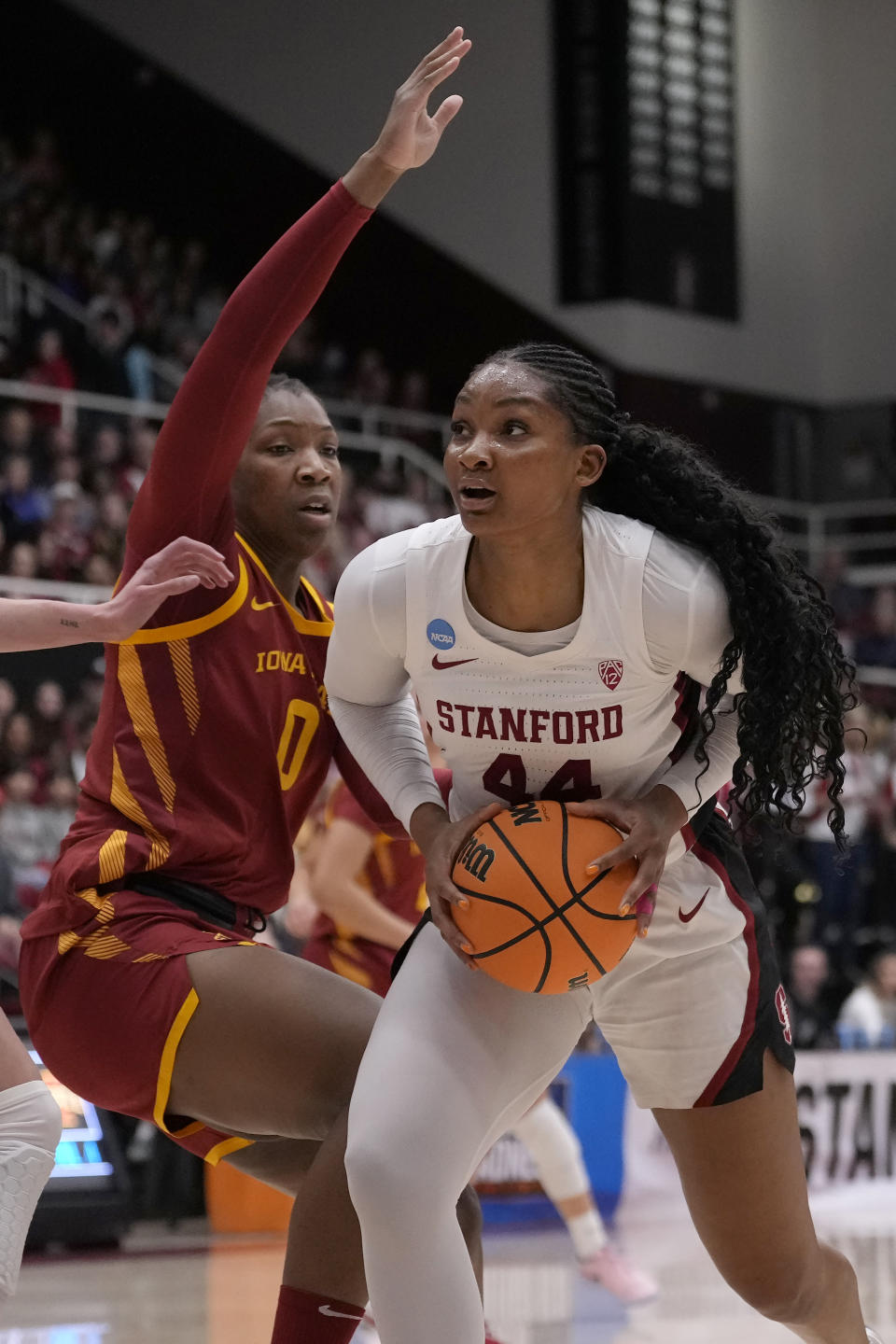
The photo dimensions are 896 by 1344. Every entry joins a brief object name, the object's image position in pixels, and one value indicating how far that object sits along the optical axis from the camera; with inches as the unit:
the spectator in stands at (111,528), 459.5
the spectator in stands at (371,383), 681.6
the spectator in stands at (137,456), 497.7
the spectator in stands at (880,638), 661.3
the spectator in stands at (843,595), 692.1
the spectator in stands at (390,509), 581.3
